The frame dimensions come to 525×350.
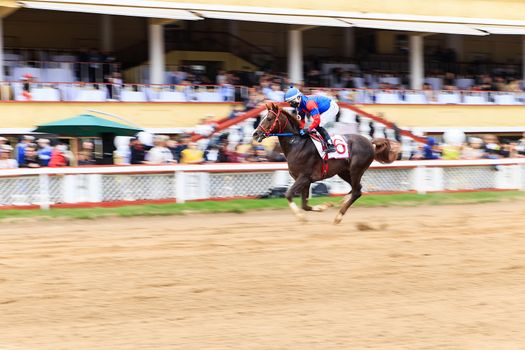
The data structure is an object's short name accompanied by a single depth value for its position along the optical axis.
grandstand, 19.52
